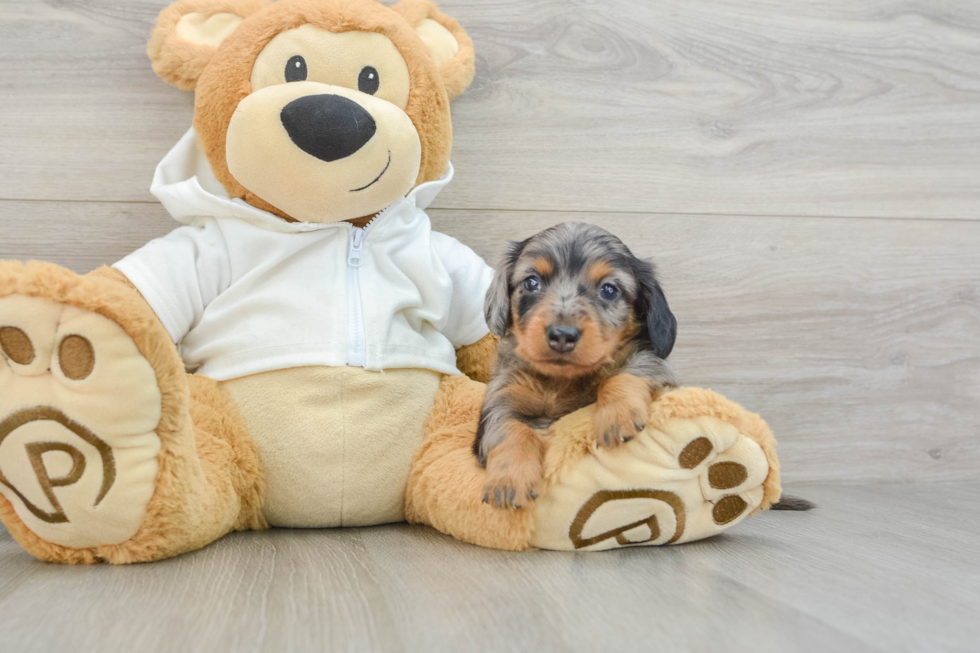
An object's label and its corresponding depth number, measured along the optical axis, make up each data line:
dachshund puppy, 0.62
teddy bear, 0.58
